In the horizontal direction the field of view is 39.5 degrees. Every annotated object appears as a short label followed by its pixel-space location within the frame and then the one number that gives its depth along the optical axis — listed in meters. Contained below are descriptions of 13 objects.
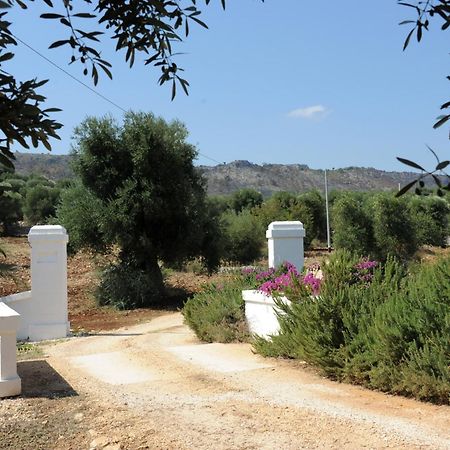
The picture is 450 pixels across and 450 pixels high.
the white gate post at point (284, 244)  12.75
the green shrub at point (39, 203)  38.72
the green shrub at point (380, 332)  5.42
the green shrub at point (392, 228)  27.23
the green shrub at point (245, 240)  27.66
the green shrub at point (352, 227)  27.52
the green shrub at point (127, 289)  16.11
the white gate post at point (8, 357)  6.20
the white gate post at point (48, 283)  11.24
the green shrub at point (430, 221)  32.99
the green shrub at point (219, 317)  9.26
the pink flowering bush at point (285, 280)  7.97
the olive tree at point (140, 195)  16.03
